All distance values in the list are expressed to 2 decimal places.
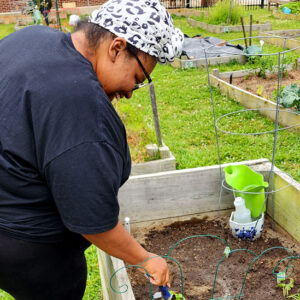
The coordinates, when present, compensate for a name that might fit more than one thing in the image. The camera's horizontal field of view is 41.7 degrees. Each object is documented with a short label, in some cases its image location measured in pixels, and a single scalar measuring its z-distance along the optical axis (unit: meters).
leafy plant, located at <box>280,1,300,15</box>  13.29
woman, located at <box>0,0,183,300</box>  1.04
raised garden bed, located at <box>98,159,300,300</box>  2.13
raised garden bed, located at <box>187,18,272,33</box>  11.05
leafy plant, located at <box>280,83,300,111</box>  4.37
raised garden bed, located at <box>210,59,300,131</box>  4.48
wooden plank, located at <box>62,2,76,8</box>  16.90
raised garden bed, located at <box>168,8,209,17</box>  15.43
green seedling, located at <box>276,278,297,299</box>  1.98
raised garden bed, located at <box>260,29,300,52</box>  8.41
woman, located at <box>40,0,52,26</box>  9.93
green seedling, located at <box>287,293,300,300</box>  1.97
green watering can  2.39
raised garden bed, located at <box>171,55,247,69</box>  7.39
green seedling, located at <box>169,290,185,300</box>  1.93
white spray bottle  2.34
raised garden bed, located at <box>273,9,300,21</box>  12.66
